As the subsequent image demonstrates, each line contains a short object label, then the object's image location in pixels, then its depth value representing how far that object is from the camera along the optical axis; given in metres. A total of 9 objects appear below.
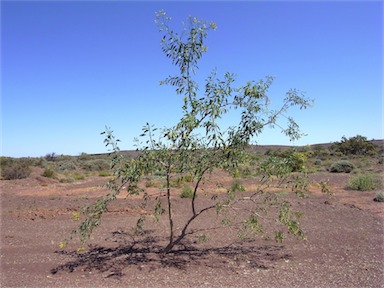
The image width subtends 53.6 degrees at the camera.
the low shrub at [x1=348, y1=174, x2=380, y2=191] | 17.83
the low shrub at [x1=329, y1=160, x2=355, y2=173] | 29.38
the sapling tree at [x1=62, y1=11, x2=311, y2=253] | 6.02
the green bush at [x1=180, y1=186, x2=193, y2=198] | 15.14
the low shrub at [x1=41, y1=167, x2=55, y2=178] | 28.08
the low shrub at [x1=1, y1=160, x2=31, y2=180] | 26.14
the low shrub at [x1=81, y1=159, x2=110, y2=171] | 40.94
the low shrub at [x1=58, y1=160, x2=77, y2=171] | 39.13
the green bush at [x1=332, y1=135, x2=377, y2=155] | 50.66
